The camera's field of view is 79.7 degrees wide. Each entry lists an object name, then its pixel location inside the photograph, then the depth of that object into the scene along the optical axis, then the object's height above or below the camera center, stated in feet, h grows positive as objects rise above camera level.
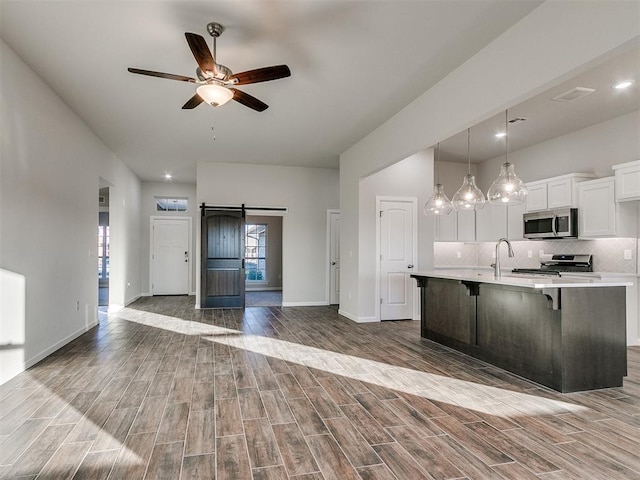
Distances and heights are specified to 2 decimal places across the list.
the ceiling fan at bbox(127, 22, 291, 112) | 9.78 +4.46
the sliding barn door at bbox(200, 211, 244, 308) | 24.80 -1.02
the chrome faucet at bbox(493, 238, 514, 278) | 13.41 -0.84
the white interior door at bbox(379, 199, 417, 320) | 20.99 -0.71
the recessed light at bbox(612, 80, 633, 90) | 13.14 +5.54
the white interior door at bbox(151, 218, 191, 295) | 32.24 -1.07
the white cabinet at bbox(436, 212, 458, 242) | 23.88 +1.00
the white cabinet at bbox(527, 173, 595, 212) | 17.81 +2.55
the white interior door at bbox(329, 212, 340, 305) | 26.94 -1.05
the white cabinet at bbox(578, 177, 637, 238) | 15.94 +1.32
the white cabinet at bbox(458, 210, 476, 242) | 24.17 +1.00
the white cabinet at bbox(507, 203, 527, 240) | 21.07 +1.22
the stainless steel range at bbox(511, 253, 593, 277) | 17.98 -1.04
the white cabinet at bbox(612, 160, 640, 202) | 15.05 +2.53
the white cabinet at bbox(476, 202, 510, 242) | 22.35 +1.24
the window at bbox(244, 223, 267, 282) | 37.40 -0.77
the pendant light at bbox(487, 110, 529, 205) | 12.67 +1.84
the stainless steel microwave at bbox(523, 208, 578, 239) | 17.79 +0.98
